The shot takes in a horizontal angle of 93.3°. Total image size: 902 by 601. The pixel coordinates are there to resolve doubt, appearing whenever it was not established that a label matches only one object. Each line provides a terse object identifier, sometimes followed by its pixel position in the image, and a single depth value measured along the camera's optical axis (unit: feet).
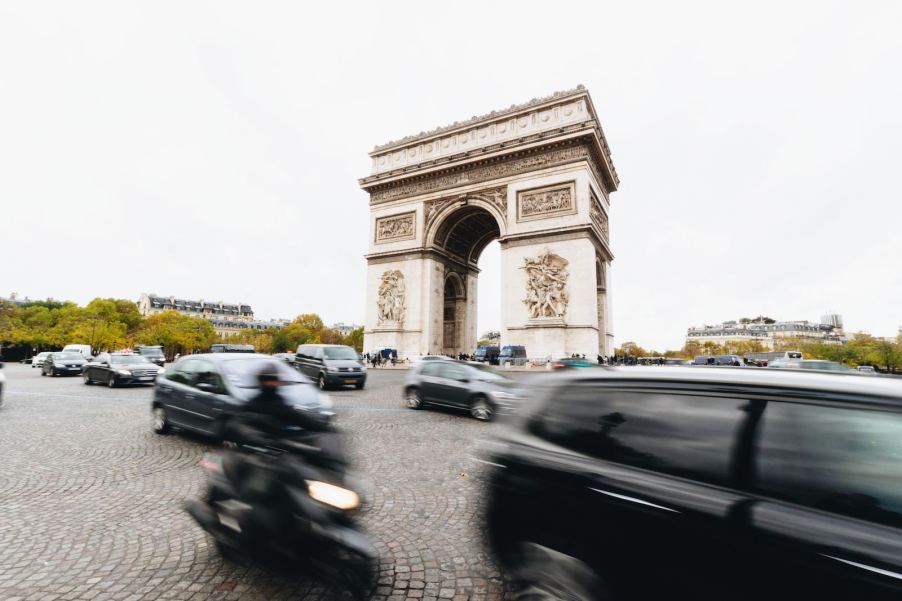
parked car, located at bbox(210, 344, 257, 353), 90.43
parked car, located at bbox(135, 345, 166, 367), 86.92
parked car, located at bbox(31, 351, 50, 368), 80.28
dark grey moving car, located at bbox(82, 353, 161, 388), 49.26
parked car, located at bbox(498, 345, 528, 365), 77.78
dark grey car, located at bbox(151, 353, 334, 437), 17.66
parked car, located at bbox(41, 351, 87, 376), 69.00
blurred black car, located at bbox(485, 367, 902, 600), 4.64
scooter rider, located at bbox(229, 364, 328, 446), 8.86
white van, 82.84
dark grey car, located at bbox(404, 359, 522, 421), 29.19
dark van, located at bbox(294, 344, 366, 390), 46.11
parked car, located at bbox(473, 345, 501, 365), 95.39
